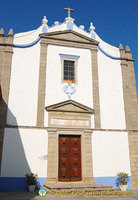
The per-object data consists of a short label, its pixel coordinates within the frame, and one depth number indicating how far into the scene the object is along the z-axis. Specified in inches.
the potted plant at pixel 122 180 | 418.6
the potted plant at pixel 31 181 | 390.3
